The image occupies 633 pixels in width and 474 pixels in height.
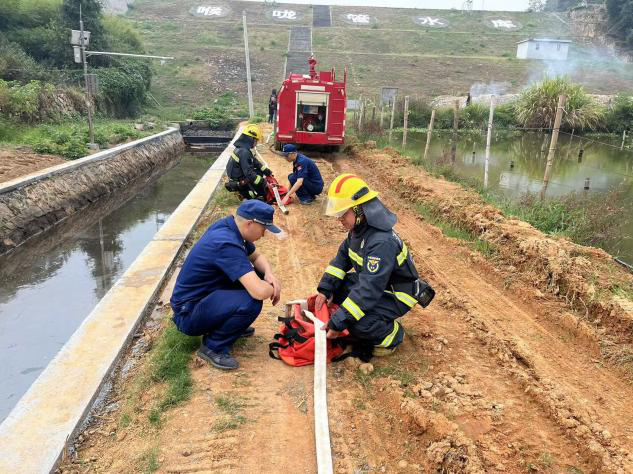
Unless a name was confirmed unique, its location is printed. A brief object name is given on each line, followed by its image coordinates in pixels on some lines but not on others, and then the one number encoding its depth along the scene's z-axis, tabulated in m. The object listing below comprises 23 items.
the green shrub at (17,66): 19.72
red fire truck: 13.80
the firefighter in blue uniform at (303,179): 8.52
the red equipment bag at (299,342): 3.83
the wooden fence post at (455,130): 10.95
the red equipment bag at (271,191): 8.73
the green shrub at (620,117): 23.03
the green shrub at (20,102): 14.36
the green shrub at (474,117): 24.41
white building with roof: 44.91
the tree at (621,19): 45.88
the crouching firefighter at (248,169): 8.12
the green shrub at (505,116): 24.17
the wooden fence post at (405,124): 13.92
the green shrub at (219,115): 25.23
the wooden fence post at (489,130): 9.26
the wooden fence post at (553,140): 7.87
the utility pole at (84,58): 13.59
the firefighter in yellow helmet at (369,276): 3.52
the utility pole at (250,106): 25.84
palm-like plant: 20.94
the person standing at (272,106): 21.06
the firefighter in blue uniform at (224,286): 3.48
